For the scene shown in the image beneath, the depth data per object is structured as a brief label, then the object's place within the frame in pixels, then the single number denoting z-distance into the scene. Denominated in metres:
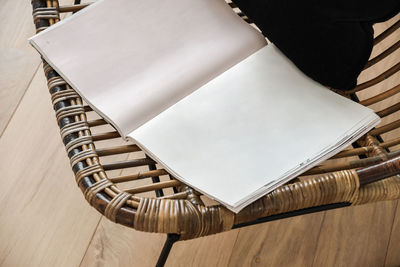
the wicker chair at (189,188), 1.41
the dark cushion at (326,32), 1.47
